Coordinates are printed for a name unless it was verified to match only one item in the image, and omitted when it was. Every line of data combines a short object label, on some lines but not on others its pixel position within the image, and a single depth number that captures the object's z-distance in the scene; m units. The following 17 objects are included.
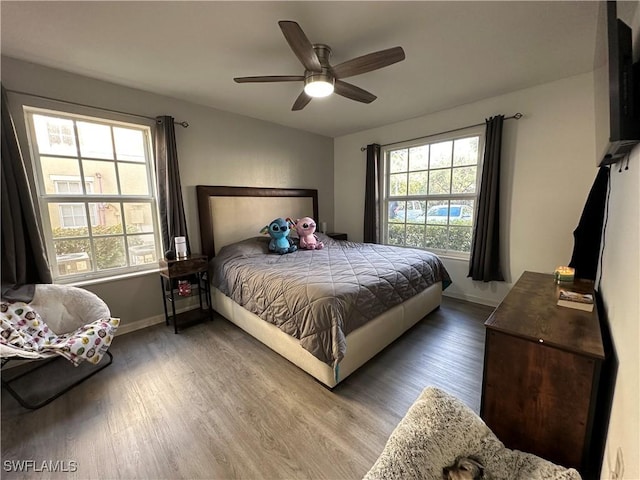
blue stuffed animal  3.28
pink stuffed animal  3.52
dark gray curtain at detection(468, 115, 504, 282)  2.97
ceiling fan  1.60
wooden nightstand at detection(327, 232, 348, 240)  4.45
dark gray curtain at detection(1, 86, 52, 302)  1.96
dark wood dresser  1.09
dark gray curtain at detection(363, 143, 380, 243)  4.07
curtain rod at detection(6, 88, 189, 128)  2.13
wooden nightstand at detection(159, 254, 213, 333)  2.68
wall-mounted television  0.91
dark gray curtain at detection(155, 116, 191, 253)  2.77
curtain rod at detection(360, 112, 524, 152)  2.86
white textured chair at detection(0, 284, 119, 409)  2.06
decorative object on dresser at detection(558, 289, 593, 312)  1.46
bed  1.85
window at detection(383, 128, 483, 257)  3.37
